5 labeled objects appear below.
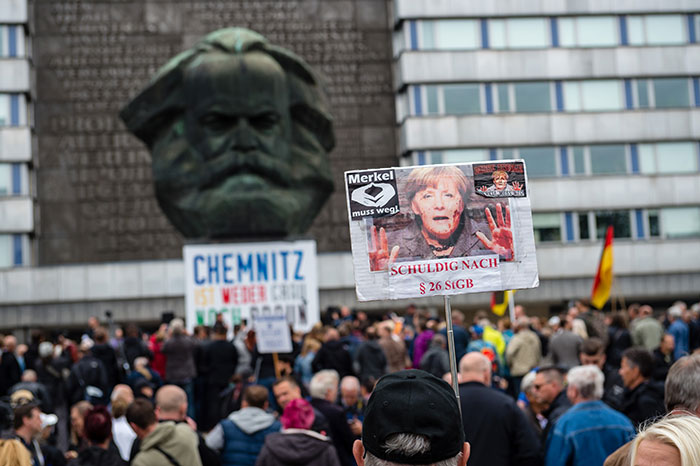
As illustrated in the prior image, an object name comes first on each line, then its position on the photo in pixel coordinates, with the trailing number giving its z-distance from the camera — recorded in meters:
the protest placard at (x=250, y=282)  16.94
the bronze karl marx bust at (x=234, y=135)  17.98
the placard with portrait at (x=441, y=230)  4.22
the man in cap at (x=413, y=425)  2.68
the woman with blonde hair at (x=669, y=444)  2.57
